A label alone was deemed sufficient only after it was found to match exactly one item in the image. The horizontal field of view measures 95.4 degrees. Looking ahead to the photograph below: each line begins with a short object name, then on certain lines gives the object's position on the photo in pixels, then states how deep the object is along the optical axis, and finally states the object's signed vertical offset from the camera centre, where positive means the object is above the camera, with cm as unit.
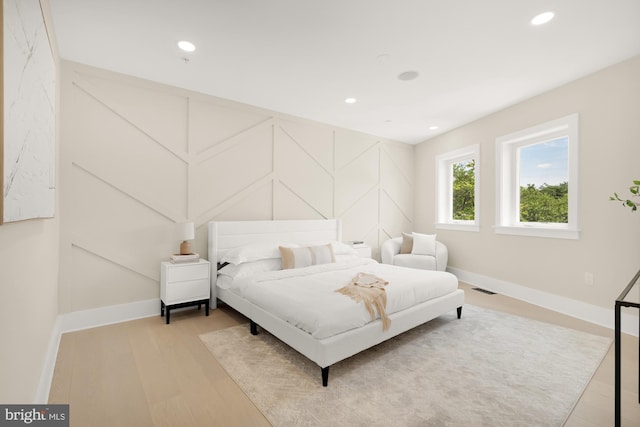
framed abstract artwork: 113 +49
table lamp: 341 -22
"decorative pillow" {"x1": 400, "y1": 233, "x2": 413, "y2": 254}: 535 -52
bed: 218 -73
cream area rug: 180 -122
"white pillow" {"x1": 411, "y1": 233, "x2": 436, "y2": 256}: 511 -52
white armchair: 491 -74
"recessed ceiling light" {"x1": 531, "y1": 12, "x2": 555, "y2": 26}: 238 +166
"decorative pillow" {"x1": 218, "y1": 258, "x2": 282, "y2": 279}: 334 -63
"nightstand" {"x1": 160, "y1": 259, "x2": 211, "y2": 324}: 324 -80
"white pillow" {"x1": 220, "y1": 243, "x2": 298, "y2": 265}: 342 -46
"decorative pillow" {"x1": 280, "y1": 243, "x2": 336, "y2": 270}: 355 -51
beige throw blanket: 243 -68
